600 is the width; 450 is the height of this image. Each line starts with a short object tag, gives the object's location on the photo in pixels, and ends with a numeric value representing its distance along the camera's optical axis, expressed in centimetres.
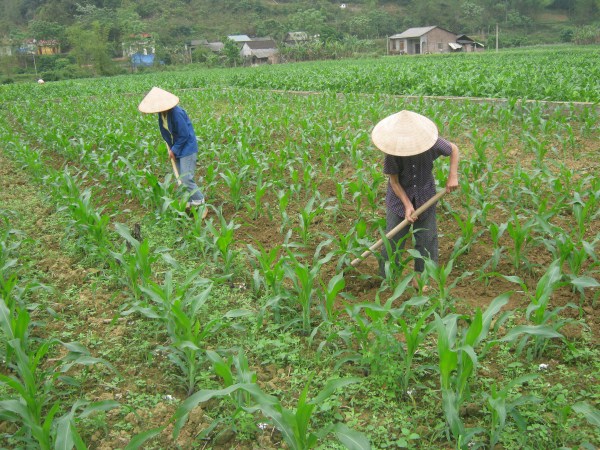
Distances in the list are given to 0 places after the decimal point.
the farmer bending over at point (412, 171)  318
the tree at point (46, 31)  5556
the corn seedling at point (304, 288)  299
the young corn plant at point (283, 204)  450
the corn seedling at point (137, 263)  340
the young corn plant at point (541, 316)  246
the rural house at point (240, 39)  5615
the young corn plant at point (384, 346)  256
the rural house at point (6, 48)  4642
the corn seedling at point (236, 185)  521
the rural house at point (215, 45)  5689
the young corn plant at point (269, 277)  326
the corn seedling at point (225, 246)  374
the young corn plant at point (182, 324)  266
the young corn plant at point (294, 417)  196
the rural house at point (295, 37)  5666
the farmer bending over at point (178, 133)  507
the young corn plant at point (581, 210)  367
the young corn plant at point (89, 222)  412
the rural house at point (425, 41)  4912
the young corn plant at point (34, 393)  204
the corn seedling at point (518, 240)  353
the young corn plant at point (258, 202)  489
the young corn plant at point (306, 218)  417
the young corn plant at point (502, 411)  208
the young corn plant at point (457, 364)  209
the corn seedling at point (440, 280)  303
